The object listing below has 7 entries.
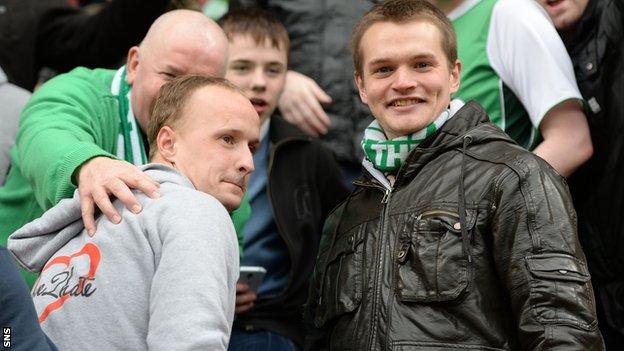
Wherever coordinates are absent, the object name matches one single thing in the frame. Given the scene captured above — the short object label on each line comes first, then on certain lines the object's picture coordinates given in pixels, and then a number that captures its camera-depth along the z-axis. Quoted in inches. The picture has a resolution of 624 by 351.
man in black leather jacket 253.8
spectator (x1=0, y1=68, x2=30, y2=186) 366.0
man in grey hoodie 219.8
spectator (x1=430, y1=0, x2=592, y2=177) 331.3
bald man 299.0
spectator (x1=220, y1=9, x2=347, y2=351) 368.2
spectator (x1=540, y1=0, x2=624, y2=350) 339.0
